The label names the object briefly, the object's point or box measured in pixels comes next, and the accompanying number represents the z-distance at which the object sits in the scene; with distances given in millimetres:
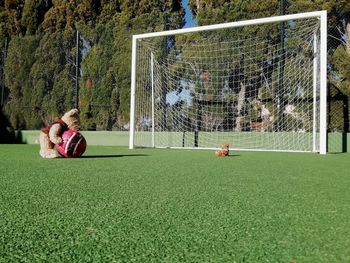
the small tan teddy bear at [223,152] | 6707
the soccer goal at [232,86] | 8852
